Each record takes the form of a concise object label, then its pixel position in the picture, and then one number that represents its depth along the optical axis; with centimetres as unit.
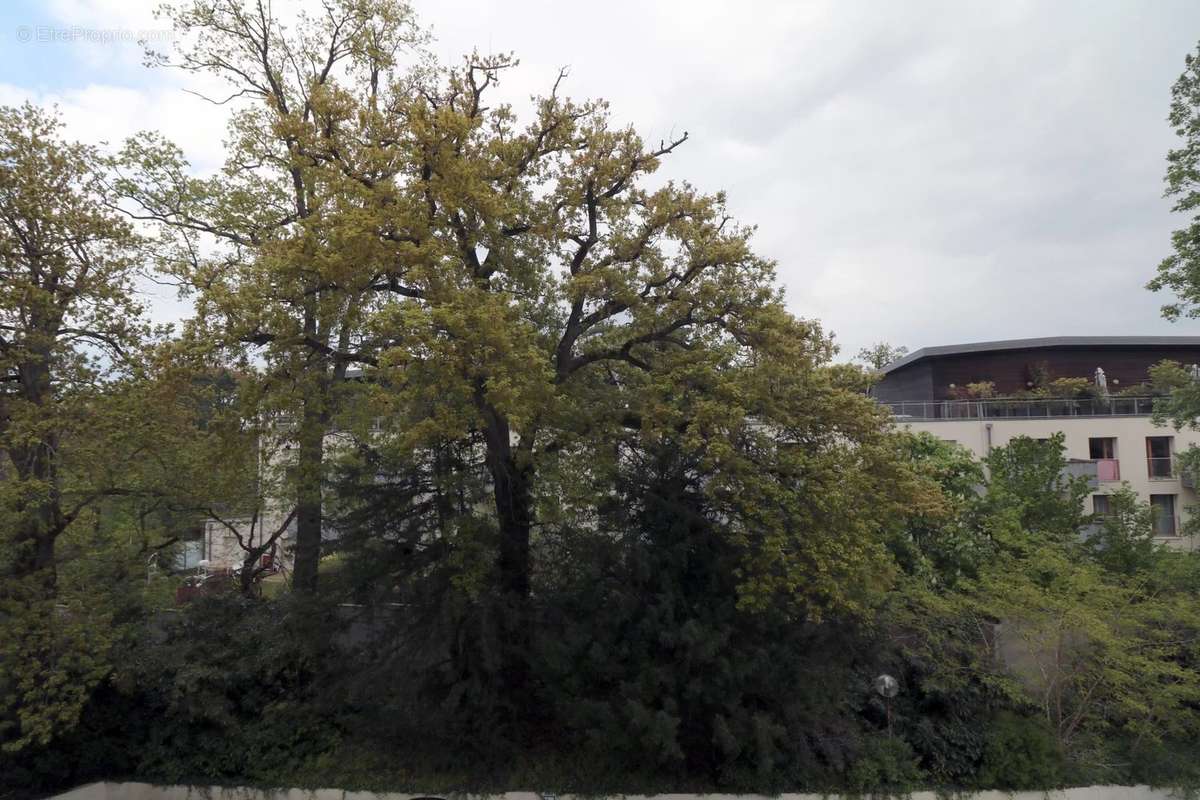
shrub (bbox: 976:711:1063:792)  1466
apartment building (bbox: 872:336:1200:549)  3086
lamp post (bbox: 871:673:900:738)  1409
